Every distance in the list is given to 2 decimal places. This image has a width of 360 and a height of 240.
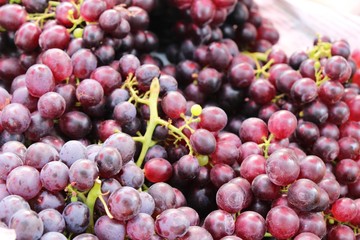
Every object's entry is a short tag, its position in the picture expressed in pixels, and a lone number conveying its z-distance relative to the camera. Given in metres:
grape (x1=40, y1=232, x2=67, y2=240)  0.49
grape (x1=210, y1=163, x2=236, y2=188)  0.57
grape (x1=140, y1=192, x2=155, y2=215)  0.52
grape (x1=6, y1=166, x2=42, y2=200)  0.51
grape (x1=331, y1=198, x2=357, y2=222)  0.57
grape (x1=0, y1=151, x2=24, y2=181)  0.52
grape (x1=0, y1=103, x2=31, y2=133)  0.56
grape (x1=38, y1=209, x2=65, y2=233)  0.50
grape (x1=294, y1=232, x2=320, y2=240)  0.53
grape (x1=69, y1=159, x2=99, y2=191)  0.50
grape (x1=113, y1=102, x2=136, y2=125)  0.59
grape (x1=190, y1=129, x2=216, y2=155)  0.57
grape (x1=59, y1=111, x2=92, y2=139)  0.59
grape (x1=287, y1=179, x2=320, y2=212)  0.53
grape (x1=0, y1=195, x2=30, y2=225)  0.50
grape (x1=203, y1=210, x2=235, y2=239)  0.54
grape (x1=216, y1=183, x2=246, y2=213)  0.54
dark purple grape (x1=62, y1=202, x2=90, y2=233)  0.51
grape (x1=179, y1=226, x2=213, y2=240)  0.52
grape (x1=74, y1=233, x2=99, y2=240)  0.49
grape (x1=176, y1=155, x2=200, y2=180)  0.57
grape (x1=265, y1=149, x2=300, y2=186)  0.54
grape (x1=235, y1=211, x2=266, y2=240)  0.53
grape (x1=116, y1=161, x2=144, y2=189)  0.53
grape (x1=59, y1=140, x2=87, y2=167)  0.52
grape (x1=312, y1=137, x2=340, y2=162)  0.62
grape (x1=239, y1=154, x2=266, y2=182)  0.56
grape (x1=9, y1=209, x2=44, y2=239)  0.48
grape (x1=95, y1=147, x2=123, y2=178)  0.51
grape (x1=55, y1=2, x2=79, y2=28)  0.64
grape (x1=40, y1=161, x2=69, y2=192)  0.51
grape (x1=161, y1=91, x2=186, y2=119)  0.59
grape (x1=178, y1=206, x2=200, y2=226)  0.54
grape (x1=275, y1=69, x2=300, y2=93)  0.65
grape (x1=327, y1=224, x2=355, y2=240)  0.57
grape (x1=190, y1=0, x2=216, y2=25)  0.70
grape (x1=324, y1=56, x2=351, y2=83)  0.64
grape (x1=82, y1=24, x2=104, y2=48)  0.62
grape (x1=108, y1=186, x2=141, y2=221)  0.50
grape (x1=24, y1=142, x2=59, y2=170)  0.53
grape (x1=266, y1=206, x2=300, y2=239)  0.53
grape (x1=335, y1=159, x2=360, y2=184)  0.61
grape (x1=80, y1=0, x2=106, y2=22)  0.63
